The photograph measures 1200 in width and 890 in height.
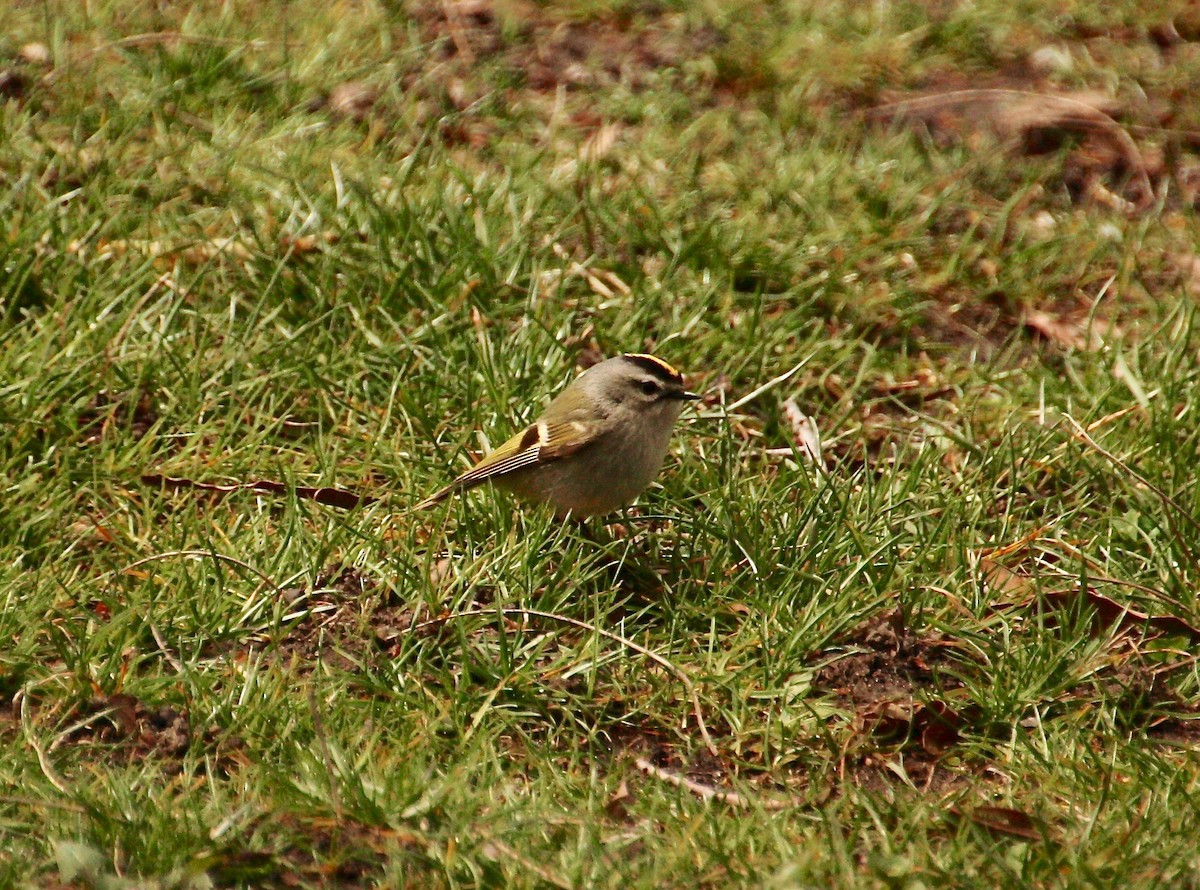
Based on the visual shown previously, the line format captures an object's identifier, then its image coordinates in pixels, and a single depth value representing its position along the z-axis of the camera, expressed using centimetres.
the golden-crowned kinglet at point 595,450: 963
